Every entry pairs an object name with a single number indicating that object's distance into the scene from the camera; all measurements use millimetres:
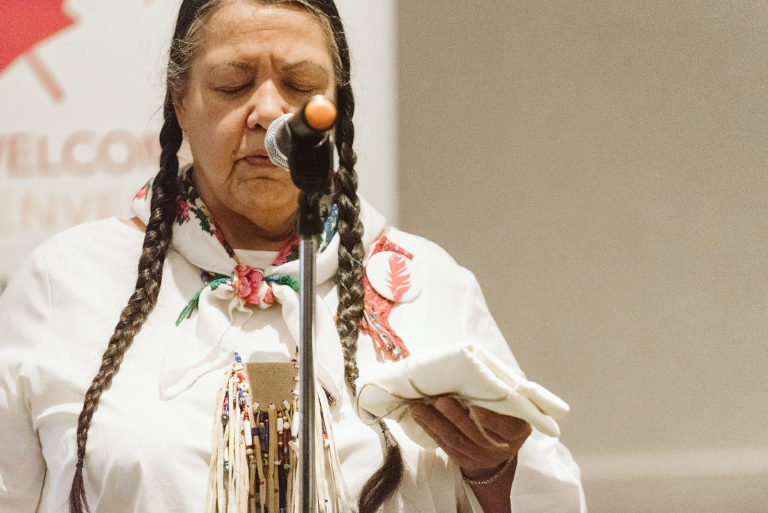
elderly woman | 3274
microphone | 2998
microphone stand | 3028
